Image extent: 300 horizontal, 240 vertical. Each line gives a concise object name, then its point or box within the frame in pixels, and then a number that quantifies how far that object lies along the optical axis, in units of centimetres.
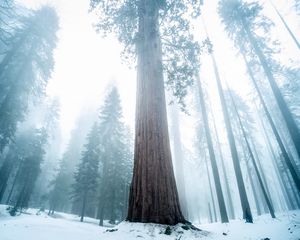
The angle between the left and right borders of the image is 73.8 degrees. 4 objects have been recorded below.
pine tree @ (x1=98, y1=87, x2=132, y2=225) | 2606
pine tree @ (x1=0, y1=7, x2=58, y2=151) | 1741
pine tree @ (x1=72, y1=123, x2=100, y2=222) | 2747
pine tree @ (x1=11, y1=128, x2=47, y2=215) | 3086
